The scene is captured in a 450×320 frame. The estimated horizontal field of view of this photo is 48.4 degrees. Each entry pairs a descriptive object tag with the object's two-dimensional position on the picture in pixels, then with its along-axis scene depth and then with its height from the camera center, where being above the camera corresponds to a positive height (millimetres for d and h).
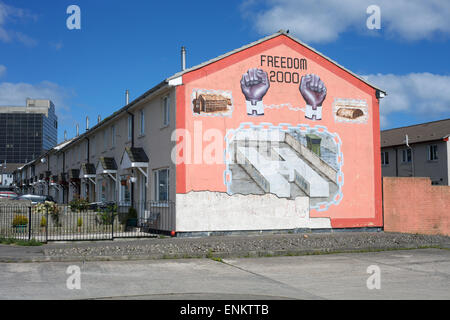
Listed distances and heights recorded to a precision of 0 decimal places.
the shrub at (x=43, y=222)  20922 -1321
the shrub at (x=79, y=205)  25069 -725
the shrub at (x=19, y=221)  20609 -1227
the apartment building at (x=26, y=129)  173875 +22183
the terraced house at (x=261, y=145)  19203 +1826
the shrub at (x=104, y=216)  21641 -1122
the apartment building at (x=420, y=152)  40375 +3063
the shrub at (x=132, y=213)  22938 -1046
